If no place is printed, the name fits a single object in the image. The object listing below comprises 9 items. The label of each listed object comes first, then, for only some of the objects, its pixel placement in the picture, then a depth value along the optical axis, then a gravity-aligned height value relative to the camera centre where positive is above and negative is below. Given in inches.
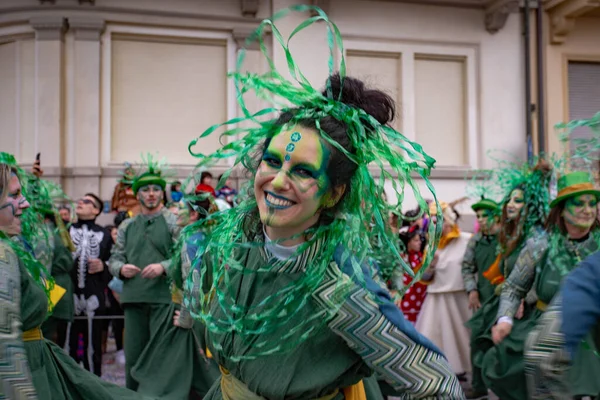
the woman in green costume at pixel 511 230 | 228.4 -6.1
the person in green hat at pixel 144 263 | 234.2 -16.7
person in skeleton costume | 265.6 -26.2
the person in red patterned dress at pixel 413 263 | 288.5 -20.7
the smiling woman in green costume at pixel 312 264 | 82.4 -6.6
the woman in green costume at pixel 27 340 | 91.1 -18.6
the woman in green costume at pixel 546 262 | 177.5 -13.1
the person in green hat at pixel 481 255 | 266.5 -16.6
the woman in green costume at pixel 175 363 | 220.8 -48.2
